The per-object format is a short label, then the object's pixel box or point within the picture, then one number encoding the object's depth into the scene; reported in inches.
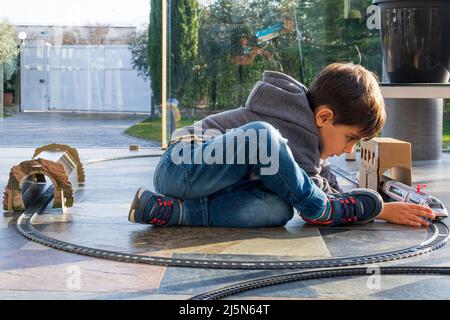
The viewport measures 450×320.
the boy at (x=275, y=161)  157.1
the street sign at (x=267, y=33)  387.6
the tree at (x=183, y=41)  393.5
